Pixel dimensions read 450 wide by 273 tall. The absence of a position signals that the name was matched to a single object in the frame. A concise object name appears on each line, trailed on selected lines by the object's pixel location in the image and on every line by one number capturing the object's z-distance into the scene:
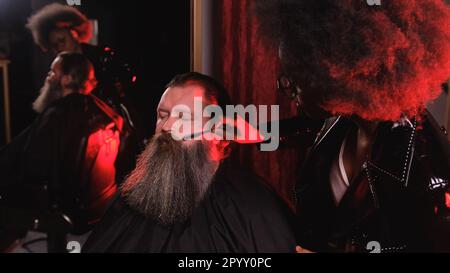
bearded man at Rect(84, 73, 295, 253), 1.14
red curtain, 1.45
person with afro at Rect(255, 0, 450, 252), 0.99
